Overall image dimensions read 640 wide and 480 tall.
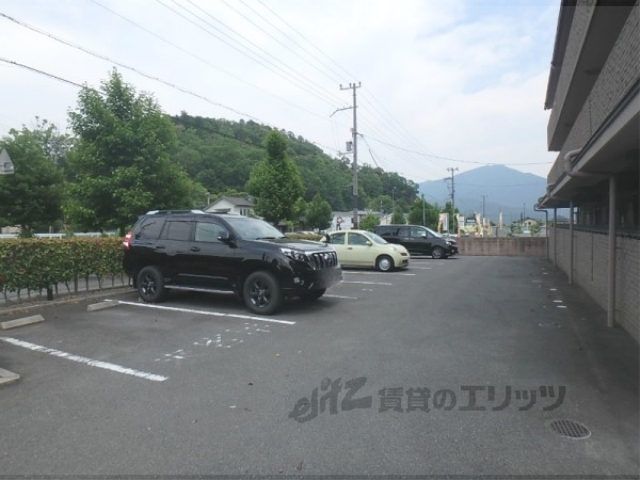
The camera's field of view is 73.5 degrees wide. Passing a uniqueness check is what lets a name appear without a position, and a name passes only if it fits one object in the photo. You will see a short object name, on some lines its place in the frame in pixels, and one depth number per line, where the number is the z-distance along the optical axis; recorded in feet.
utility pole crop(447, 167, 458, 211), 213.71
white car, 49.78
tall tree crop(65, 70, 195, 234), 49.70
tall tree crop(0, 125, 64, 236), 67.41
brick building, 14.66
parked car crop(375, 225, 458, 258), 71.72
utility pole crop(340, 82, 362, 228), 89.66
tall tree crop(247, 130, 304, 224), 74.02
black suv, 24.43
